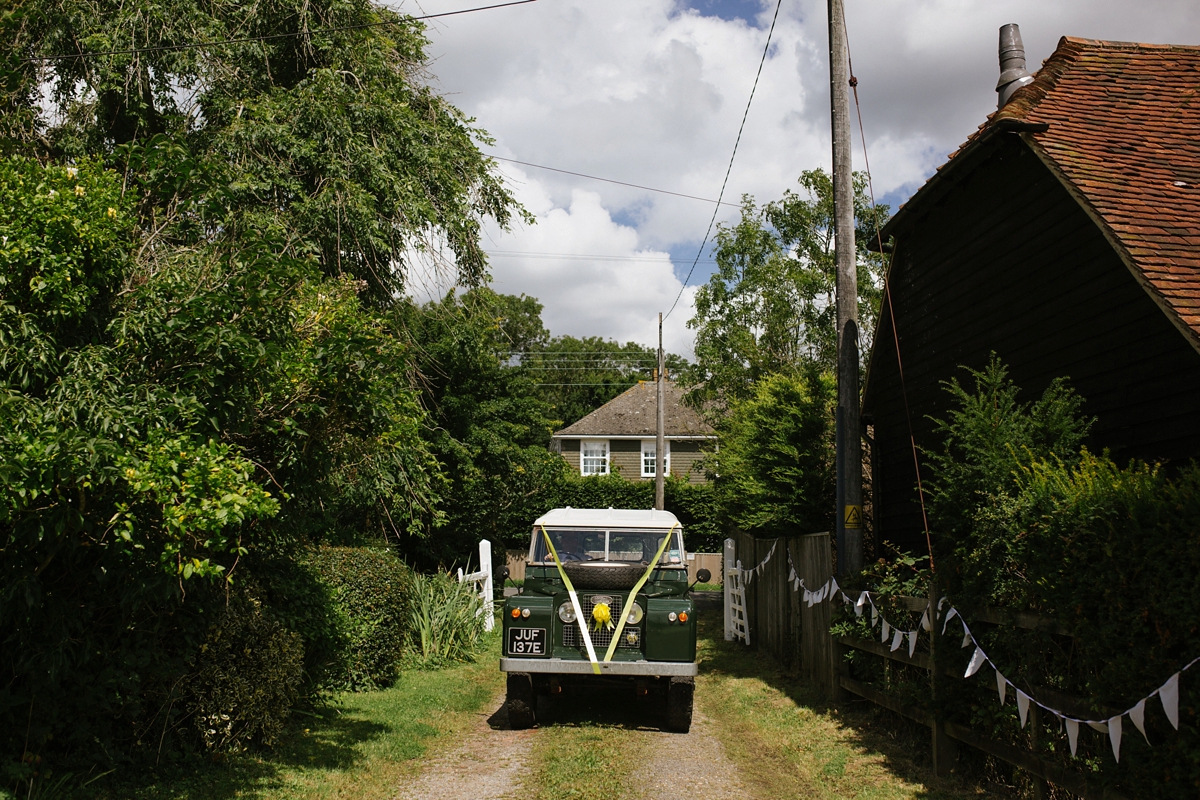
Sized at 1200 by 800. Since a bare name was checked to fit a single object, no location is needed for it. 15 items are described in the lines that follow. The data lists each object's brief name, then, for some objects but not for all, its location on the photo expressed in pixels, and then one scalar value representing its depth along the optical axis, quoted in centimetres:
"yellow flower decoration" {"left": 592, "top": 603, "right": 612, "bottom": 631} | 895
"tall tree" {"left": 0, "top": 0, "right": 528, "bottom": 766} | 430
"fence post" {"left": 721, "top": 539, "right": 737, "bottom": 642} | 1667
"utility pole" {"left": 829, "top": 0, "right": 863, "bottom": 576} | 973
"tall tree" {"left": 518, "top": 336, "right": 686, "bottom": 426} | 6444
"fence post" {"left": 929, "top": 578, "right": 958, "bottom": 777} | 699
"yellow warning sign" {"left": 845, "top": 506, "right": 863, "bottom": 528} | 965
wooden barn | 755
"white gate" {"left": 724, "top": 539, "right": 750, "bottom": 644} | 1567
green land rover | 859
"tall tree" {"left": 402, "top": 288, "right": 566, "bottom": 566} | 1977
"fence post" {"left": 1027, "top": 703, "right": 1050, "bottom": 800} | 569
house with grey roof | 4219
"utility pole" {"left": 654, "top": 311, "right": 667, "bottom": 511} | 2641
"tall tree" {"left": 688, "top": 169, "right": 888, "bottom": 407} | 2380
